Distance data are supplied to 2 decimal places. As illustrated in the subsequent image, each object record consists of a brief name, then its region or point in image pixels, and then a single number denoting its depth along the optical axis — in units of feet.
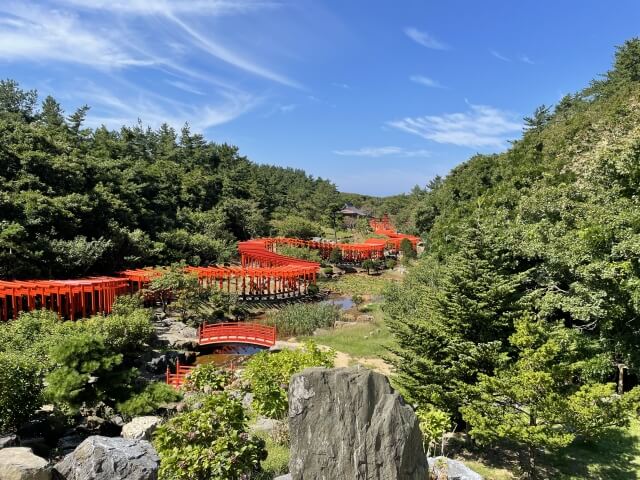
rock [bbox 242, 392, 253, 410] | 31.74
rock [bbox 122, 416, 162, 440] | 24.63
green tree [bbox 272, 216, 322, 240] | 131.64
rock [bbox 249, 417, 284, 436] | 25.61
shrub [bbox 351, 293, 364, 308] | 81.85
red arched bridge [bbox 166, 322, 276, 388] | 50.83
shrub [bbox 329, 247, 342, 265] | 117.39
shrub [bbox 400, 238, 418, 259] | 126.30
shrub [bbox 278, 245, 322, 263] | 111.86
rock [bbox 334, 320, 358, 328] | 61.62
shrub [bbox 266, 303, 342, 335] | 62.08
